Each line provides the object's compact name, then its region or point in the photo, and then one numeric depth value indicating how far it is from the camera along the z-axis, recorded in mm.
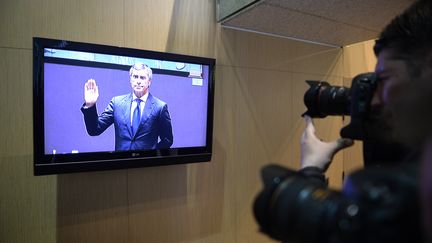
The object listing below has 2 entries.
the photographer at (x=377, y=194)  277
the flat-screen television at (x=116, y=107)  964
